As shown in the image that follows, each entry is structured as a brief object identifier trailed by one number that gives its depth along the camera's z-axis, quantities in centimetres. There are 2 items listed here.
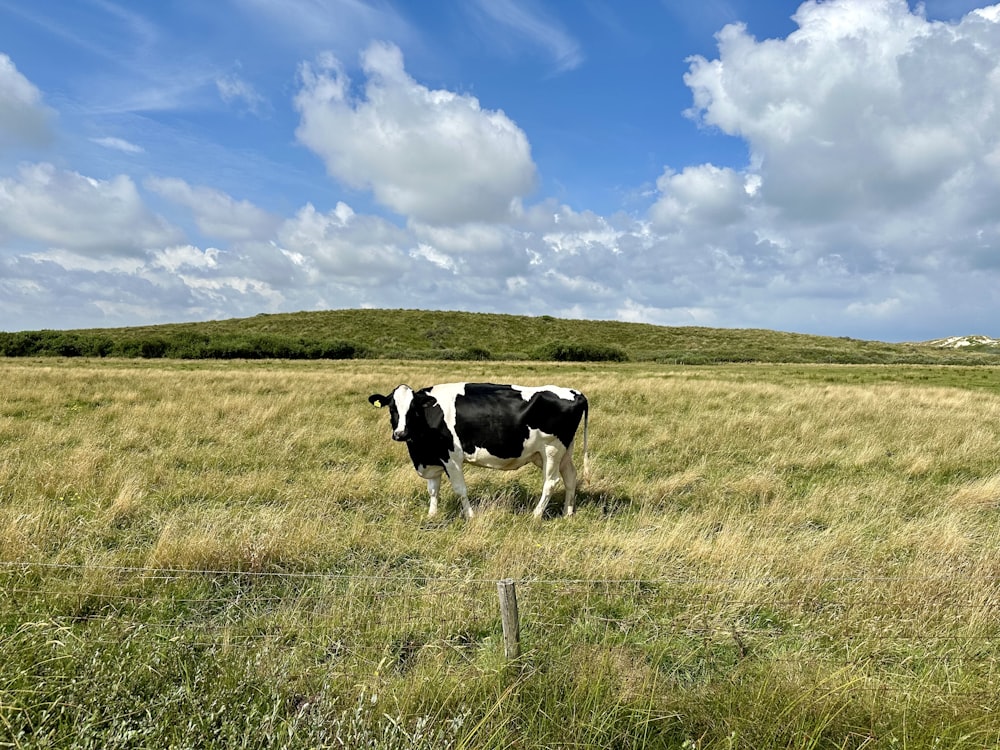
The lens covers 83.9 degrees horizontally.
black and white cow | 719
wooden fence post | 309
